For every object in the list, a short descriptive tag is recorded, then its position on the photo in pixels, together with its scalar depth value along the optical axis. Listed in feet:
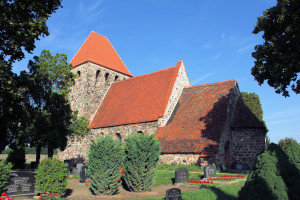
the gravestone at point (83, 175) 51.44
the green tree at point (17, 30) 36.32
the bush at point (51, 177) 32.86
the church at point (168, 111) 64.08
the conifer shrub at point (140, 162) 39.17
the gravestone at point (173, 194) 26.29
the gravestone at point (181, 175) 44.21
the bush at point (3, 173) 30.37
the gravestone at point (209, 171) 46.31
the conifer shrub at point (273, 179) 18.03
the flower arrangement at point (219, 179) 42.73
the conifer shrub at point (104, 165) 36.31
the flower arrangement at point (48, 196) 30.85
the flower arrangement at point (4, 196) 26.72
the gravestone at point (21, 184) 32.50
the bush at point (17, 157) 75.31
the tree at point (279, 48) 43.50
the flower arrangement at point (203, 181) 40.70
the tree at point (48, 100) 66.54
